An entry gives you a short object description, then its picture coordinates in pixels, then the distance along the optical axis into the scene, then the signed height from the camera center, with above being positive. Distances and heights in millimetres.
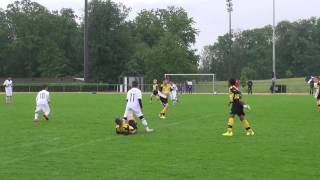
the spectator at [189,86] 67375 -120
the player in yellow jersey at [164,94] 25509 -416
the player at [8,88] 40250 -173
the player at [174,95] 37112 -630
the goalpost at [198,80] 71688 +722
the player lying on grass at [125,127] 17500 -1296
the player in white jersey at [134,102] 18078 -532
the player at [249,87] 63562 -175
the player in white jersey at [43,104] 23578 -778
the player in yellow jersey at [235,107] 17062 -657
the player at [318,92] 28906 -344
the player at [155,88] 34119 -156
